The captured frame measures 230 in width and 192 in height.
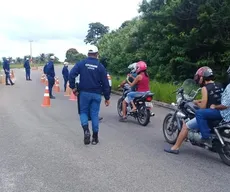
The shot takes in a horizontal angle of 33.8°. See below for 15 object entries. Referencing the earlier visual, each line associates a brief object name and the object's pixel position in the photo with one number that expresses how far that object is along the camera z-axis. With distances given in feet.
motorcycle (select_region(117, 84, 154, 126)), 31.96
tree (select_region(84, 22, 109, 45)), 194.49
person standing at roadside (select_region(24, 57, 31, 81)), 96.19
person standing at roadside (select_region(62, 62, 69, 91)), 65.81
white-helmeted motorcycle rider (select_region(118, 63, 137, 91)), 35.55
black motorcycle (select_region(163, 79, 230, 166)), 20.33
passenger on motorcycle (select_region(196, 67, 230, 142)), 20.13
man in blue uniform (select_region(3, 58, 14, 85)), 76.49
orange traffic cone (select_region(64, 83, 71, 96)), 60.35
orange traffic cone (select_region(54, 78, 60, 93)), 66.91
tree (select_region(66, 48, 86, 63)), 266.98
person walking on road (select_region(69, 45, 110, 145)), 24.20
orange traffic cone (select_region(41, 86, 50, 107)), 44.59
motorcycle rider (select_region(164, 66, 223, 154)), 20.95
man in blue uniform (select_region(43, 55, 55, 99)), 53.93
